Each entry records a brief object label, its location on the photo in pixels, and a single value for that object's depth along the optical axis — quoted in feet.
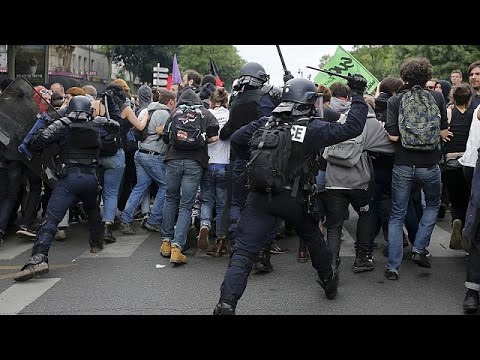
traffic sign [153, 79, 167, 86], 54.46
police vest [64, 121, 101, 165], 19.21
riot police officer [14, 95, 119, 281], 18.47
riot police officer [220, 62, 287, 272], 18.34
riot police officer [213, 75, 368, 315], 13.39
